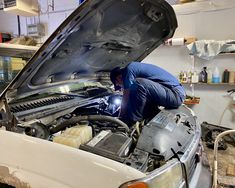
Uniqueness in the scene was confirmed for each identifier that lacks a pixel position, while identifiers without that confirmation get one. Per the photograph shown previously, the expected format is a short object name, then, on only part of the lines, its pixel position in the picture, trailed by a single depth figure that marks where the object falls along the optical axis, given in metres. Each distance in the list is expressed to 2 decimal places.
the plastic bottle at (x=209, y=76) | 4.59
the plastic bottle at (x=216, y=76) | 4.51
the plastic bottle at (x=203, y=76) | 4.63
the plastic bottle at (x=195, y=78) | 4.69
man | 2.26
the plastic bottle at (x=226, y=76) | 4.43
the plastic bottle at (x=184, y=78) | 4.79
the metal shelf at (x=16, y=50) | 2.01
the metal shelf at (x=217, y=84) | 4.44
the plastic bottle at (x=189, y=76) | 4.74
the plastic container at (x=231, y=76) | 4.36
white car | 1.10
